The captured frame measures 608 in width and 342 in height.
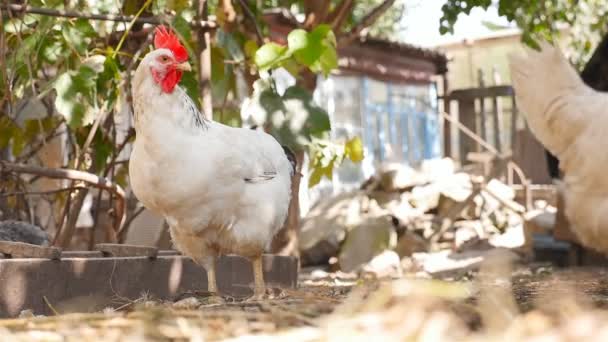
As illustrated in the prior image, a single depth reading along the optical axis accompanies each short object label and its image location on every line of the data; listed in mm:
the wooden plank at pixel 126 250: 4414
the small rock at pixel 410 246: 11336
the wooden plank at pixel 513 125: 14038
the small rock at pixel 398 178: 12570
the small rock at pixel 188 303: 3207
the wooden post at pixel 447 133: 14219
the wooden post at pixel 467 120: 14055
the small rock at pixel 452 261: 9032
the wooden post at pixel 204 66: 5523
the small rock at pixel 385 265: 9583
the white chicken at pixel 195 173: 3824
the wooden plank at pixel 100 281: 3559
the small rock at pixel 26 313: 3448
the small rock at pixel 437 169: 12858
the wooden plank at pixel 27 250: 3731
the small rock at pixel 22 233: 4859
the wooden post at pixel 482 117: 13797
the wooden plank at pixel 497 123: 13812
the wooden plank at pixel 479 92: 13476
